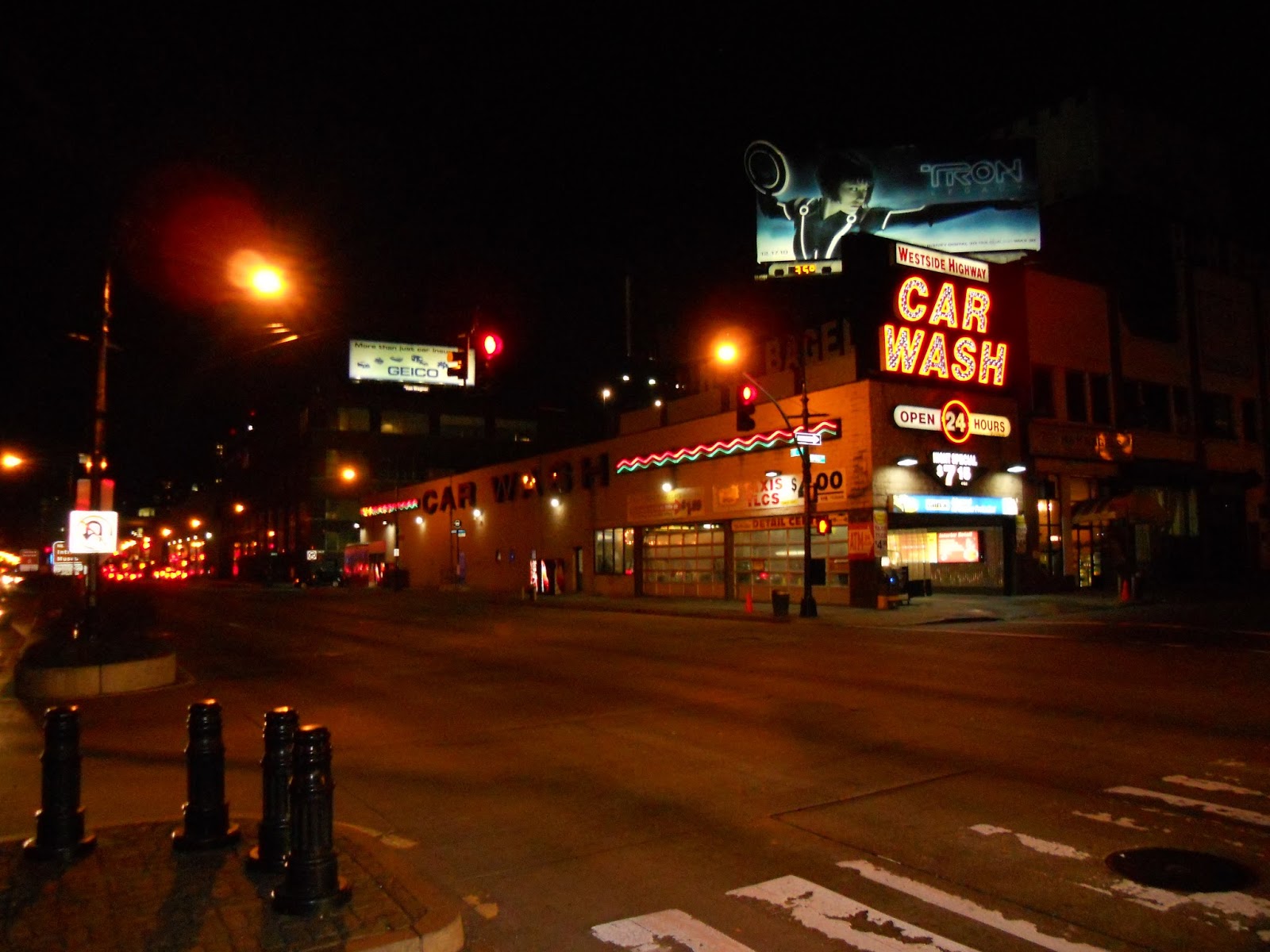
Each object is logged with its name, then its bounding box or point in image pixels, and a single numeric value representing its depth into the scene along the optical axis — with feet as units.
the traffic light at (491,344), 53.46
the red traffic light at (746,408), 79.15
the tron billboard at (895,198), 141.49
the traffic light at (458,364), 58.40
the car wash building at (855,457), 104.17
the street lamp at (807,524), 91.91
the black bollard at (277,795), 18.53
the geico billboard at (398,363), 184.85
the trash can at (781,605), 92.12
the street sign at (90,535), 47.03
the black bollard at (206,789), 19.95
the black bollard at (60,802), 19.39
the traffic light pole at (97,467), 48.65
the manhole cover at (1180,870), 18.24
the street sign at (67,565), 88.28
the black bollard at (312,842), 16.40
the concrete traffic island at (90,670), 46.68
